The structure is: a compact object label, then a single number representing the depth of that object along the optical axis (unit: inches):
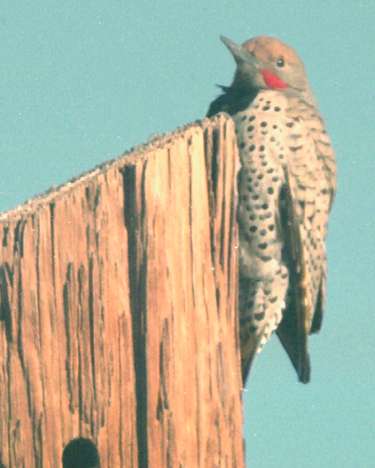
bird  335.0
